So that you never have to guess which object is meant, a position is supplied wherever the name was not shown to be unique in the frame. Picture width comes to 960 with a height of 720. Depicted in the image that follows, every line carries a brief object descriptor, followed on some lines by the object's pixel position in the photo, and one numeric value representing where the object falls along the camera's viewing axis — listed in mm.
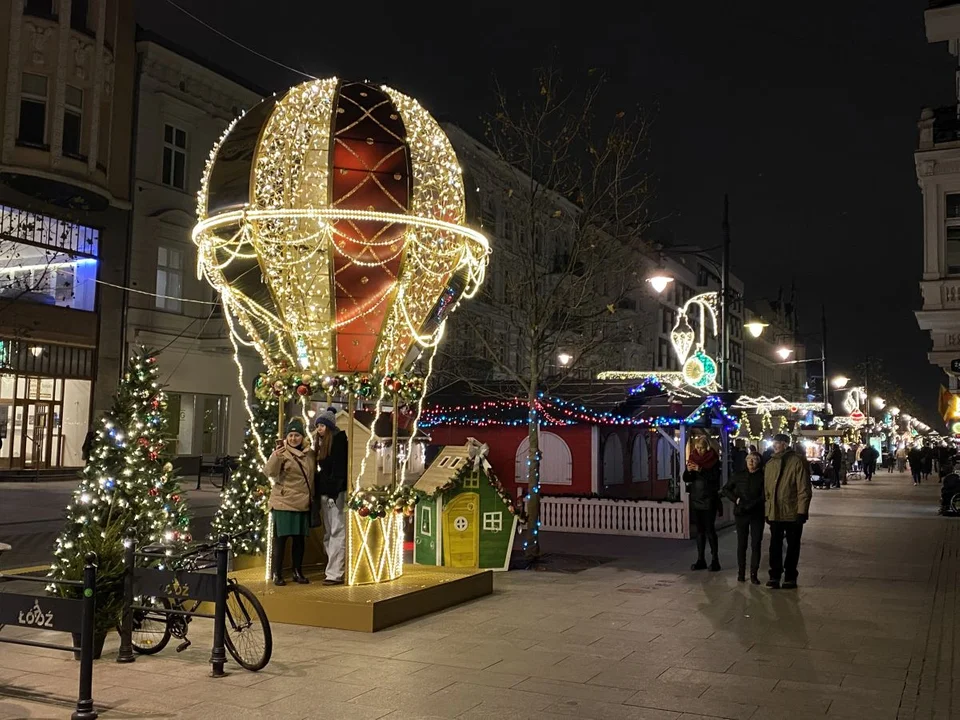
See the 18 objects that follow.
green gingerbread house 12438
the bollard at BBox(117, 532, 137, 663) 7234
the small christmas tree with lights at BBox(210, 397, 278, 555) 11047
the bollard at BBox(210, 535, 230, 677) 6980
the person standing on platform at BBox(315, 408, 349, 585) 9766
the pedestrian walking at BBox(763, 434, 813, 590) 11211
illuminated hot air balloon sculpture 9891
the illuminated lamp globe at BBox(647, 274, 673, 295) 18828
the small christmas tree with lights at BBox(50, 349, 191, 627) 7539
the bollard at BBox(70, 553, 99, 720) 5807
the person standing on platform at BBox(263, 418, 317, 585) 9492
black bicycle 7168
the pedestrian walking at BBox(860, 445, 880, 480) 42125
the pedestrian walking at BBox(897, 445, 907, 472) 55656
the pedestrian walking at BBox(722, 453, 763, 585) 11930
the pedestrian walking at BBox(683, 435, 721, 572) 12930
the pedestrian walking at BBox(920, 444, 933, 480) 43988
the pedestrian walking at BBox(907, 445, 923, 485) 37969
